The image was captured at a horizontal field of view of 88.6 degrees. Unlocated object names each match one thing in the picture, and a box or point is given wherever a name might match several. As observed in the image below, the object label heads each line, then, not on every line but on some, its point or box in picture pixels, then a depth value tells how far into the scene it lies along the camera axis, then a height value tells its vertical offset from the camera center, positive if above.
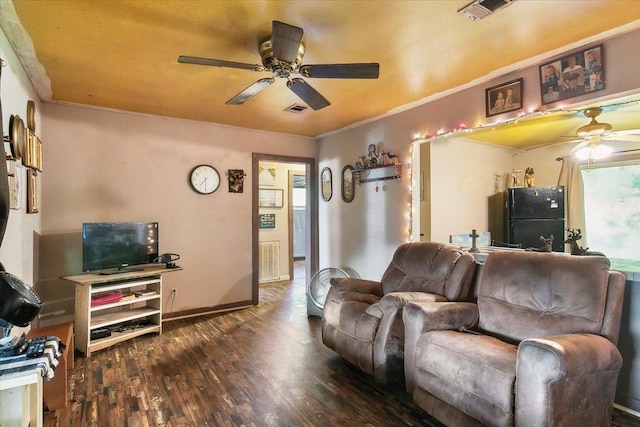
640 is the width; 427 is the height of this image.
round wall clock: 4.10 +0.48
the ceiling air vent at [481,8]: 1.75 +1.13
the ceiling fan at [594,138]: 2.89 +0.75
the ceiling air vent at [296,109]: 3.51 +1.17
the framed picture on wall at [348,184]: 4.36 +0.41
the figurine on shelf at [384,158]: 3.79 +0.66
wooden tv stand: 2.92 -0.91
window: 3.66 +0.04
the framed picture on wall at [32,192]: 2.66 +0.23
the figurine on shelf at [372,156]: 3.90 +0.70
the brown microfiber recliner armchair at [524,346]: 1.55 -0.75
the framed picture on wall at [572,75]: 2.16 +0.95
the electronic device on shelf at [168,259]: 3.59 -0.48
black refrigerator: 4.17 -0.04
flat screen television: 3.12 -0.28
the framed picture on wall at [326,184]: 4.76 +0.46
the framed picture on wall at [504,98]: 2.58 +0.94
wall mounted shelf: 3.62 +0.50
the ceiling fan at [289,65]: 1.78 +0.92
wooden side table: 2.09 -1.09
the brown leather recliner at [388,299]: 2.35 -0.70
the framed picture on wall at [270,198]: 6.12 +0.34
